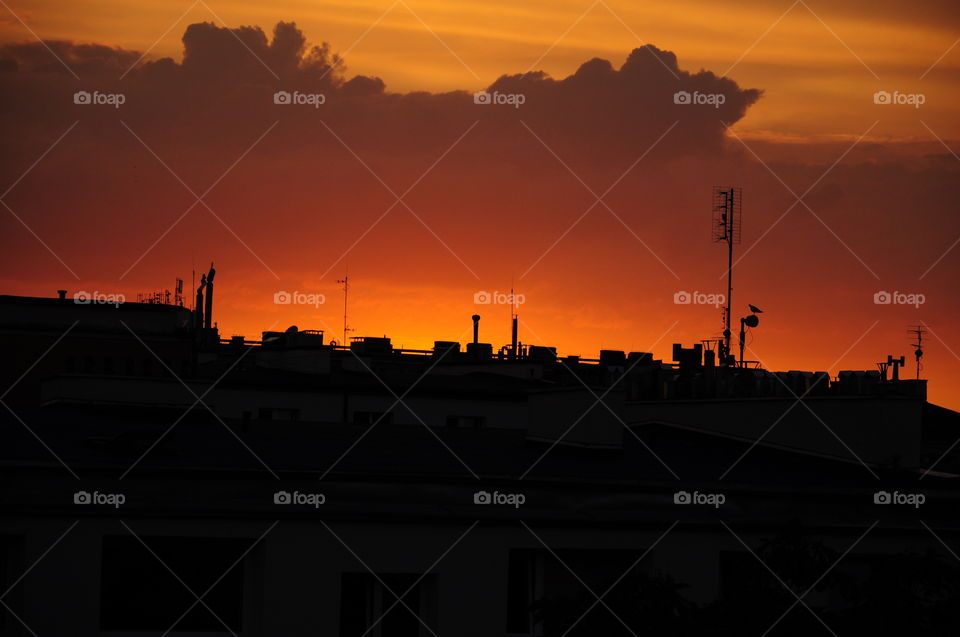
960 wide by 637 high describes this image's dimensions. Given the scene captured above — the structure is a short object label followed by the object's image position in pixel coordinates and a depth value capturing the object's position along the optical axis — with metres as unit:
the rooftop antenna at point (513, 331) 77.59
